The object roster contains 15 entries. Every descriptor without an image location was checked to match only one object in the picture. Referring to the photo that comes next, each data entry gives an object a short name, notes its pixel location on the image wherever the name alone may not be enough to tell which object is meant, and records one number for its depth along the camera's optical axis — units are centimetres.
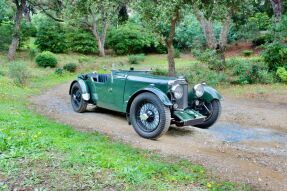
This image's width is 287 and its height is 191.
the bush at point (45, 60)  2030
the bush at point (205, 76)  1420
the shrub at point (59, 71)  1862
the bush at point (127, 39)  2687
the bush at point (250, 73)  1394
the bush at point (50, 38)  2425
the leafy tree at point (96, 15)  2001
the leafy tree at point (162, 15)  1300
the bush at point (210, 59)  1531
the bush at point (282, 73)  1361
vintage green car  679
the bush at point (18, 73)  1423
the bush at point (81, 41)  2544
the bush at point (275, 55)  1425
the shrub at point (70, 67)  1980
